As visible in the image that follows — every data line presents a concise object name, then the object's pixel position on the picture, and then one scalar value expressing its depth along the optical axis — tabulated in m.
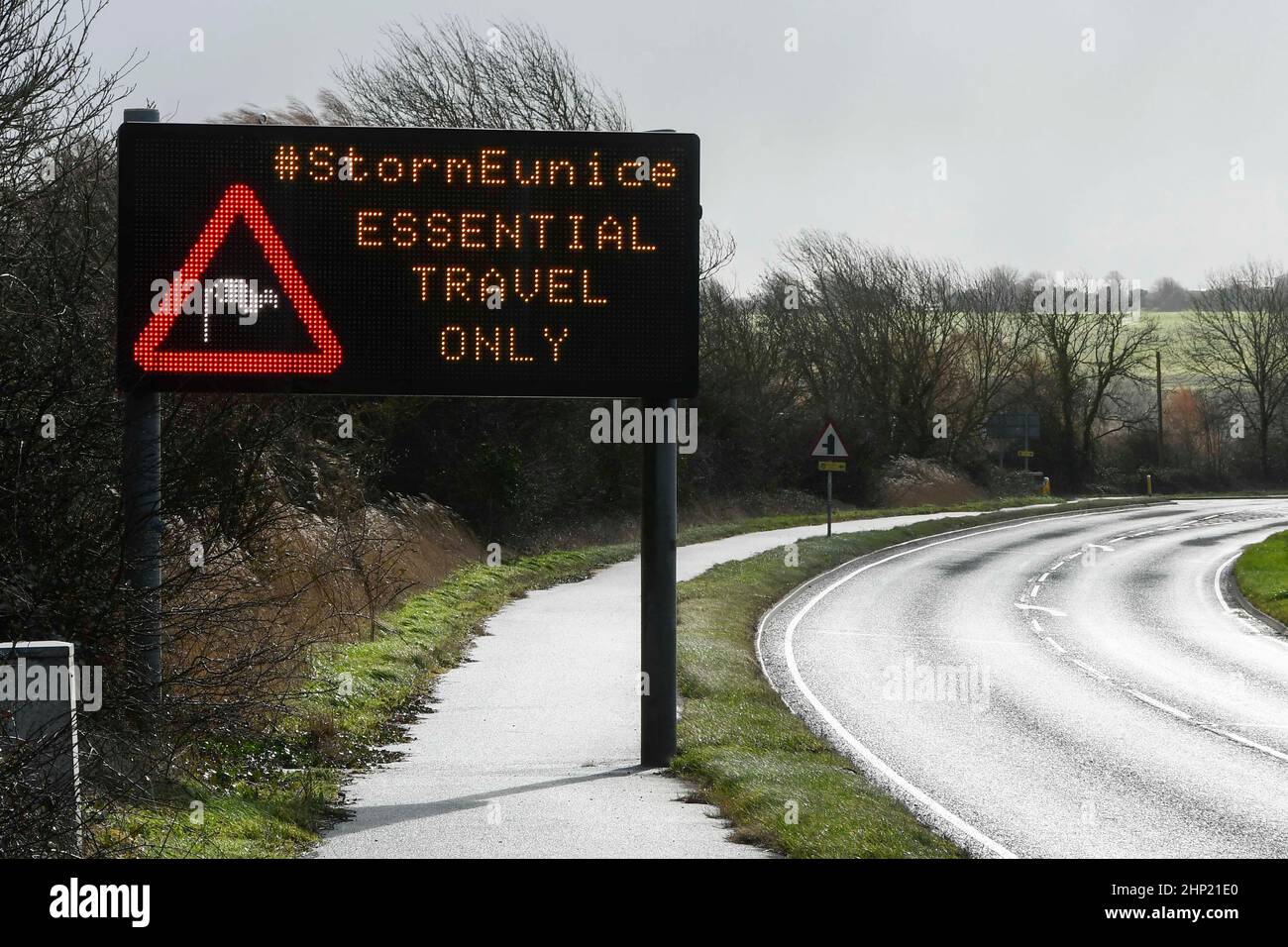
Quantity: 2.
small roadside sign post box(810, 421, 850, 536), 33.09
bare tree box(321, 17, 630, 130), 34.75
